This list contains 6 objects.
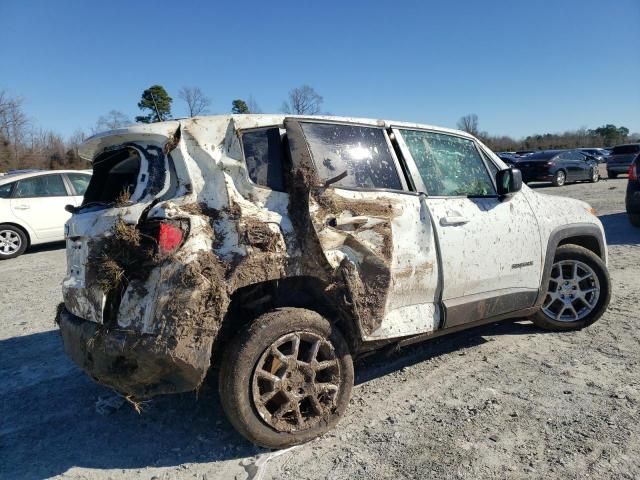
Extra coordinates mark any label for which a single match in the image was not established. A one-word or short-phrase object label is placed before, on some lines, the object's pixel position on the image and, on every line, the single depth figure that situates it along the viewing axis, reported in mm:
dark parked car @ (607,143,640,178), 22703
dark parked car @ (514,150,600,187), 20281
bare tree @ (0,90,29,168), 39250
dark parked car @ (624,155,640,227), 8977
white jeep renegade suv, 2453
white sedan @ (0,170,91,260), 9477
